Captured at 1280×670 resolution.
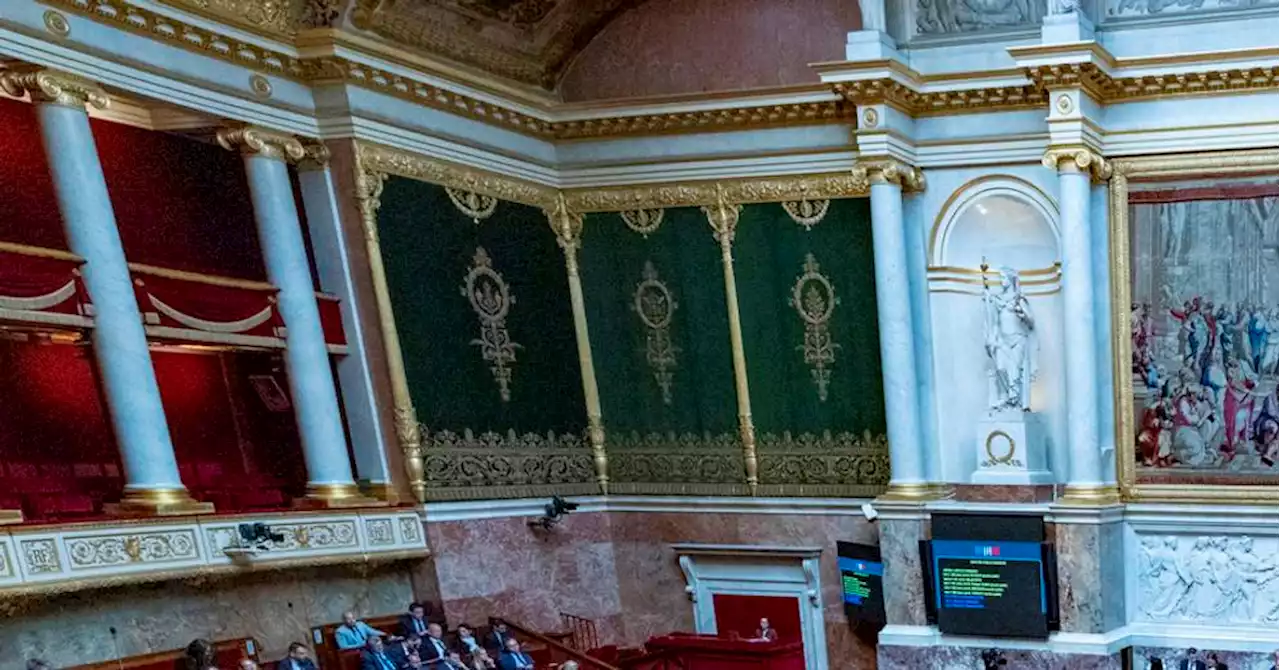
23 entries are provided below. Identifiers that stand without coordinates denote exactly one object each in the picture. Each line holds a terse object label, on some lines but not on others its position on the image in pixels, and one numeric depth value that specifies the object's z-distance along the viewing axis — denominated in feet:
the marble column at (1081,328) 50.62
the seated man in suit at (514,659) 45.01
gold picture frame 50.08
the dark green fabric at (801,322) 54.90
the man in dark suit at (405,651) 42.37
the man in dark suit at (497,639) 46.75
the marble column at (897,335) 53.01
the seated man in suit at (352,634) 43.24
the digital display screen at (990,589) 50.62
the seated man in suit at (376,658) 41.81
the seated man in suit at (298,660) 39.50
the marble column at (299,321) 46.03
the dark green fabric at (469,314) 49.49
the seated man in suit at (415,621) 44.96
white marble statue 52.31
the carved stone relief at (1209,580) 50.01
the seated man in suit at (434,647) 43.60
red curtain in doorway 56.59
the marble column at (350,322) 48.24
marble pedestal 51.90
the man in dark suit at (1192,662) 48.57
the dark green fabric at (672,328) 56.95
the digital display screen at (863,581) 53.67
